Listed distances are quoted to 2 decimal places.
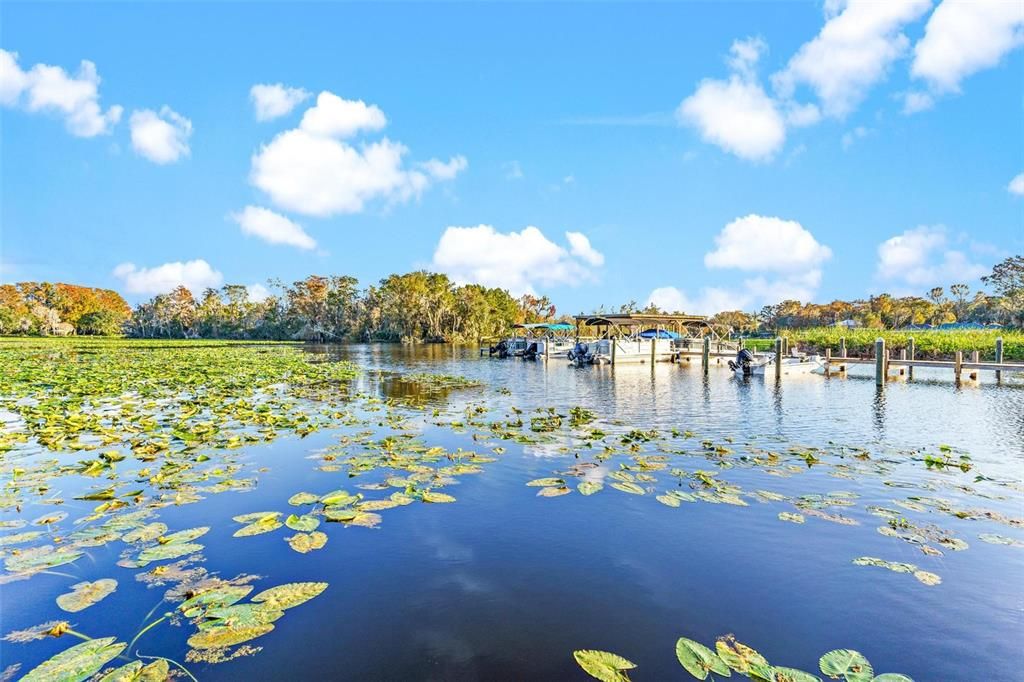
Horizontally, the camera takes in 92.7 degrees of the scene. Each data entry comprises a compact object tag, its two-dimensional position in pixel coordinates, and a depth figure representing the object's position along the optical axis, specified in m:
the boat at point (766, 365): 25.66
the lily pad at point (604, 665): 3.08
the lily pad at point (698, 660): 3.12
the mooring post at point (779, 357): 24.25
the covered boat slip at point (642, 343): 33.38
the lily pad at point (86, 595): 3.69
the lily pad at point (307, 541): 4.80
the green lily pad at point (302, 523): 5.17
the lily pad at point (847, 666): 3.13
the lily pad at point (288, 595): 3.81
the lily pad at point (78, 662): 2.88
